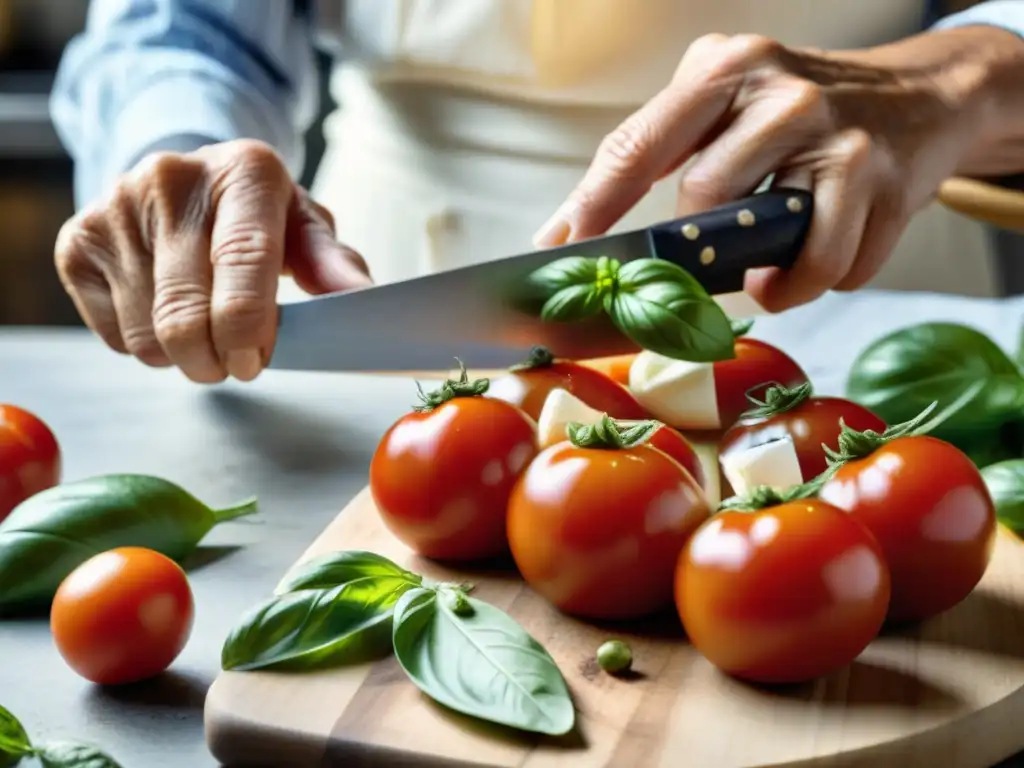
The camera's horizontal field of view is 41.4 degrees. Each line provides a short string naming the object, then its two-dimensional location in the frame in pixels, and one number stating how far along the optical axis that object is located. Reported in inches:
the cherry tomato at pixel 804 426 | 35.0
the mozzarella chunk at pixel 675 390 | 39.7
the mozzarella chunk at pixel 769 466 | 31.2
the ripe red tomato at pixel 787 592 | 27.6
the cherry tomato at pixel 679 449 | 34.1
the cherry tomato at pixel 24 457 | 38.7
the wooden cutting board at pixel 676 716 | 26.9
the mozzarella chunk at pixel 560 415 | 34.5
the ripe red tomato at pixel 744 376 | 40.9
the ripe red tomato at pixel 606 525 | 30.5
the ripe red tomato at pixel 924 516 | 30.6
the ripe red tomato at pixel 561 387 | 37.7
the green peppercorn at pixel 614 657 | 29.6
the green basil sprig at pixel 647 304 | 36.7
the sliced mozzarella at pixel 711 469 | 36.4
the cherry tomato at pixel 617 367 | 42.1
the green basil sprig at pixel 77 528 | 33.8
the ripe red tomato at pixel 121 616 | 30.1
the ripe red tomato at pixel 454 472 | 33.6
